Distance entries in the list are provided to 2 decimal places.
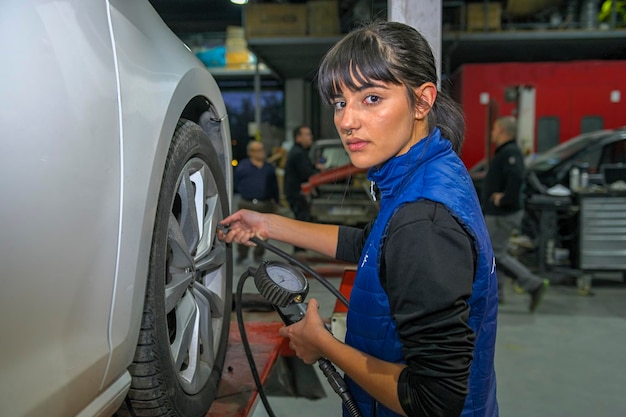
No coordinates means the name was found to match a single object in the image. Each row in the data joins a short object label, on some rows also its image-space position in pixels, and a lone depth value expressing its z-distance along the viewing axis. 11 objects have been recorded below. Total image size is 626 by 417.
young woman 0.85
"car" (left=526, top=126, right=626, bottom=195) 5.31
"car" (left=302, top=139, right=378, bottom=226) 5.96
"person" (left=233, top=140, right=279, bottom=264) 6.07
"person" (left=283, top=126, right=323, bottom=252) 6.23
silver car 0.77
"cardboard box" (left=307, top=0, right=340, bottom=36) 8.12
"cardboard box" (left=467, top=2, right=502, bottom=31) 8.72
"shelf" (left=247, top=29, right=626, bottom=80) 8.47
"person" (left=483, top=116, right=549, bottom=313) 4.40
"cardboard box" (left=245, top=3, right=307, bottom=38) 8.09
